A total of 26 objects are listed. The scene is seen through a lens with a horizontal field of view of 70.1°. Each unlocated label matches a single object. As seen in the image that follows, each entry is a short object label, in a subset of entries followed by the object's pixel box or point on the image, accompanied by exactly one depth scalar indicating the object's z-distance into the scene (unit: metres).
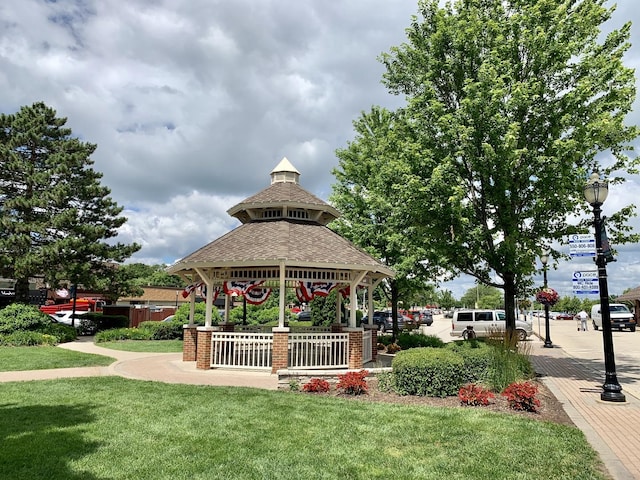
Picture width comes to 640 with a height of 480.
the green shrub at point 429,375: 10.33
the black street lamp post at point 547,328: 24.18
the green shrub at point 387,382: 10.73
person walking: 38.62
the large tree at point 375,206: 19.58
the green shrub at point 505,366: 10.66
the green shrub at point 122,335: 23.88
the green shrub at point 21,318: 21.22
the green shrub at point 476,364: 10.91
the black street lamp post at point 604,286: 10.04
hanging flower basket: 25.42
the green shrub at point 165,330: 25.45
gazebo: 13.29
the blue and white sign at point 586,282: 11.29
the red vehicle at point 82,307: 42.75
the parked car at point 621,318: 38.28
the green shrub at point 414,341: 19.77
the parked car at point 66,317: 29.66
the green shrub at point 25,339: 19.98
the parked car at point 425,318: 52.78
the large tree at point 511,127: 12.12
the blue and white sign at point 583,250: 11.51
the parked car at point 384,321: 35.67
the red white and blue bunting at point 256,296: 16.08
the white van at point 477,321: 30.35
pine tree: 23.97
